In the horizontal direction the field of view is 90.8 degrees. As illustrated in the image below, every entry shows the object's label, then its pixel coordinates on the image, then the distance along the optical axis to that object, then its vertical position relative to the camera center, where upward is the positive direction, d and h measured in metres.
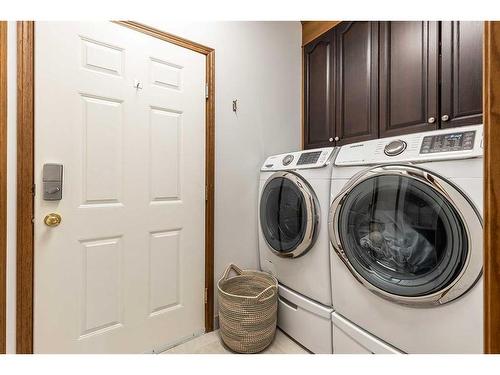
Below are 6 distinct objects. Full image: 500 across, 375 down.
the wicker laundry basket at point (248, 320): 1.34 -0.74
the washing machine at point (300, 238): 1.28 -0.30
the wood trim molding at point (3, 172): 0.99 +0.06
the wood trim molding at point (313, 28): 1.71 +1.15
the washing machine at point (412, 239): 0.81 -0.20
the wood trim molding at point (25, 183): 1.02 +0.01
